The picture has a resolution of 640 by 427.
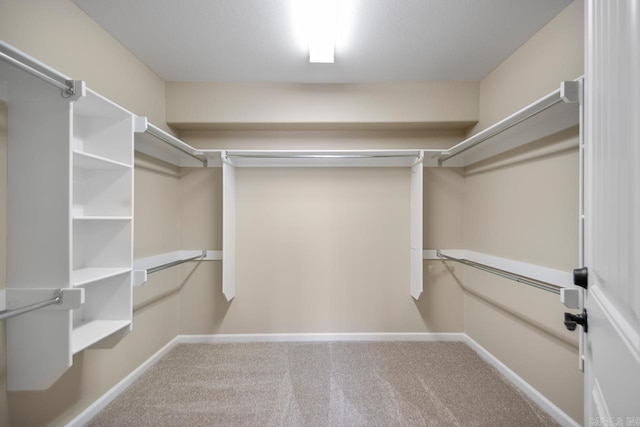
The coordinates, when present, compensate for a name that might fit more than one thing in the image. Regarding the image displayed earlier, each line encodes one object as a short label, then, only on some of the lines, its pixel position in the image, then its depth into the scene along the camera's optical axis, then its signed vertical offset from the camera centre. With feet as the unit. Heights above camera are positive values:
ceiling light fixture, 5.11 +3.90
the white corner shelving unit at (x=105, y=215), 5.24 -0.04
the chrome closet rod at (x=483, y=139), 4.86 +1.85
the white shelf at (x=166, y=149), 6.31 +1.79
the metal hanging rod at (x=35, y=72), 3.20 +1.84
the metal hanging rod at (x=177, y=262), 6.25 -1.32
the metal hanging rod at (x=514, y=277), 4.79 -1.28
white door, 1.59 +0.05
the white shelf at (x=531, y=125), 4.49 +1.92
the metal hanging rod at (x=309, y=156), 7.95 +1.75
